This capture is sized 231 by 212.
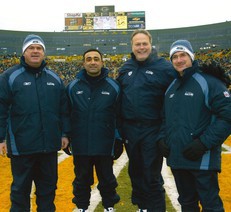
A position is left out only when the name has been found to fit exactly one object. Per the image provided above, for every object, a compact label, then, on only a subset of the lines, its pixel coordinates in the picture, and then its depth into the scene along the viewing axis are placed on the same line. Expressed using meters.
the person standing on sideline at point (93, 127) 4.11
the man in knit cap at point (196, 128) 3.21
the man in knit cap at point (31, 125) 3.78
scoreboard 60.53
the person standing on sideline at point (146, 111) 3.98
